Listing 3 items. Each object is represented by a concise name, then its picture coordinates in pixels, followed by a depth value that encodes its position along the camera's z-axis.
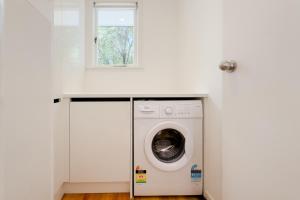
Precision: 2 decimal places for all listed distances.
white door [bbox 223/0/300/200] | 0.54
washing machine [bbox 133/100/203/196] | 1.76
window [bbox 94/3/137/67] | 3.08
